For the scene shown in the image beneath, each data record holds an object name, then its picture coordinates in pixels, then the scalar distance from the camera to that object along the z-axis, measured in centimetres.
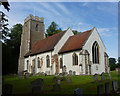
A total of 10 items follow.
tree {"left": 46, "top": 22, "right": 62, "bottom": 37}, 3468
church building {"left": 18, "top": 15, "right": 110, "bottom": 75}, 1453
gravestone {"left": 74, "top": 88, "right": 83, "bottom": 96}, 420
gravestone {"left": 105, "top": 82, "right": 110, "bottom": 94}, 517
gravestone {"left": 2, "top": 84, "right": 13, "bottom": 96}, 436
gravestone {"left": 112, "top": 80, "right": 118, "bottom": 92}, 593
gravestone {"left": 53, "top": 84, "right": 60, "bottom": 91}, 580
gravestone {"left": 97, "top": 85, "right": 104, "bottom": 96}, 453
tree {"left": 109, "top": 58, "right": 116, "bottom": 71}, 8454
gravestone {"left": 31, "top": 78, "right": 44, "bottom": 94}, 443
